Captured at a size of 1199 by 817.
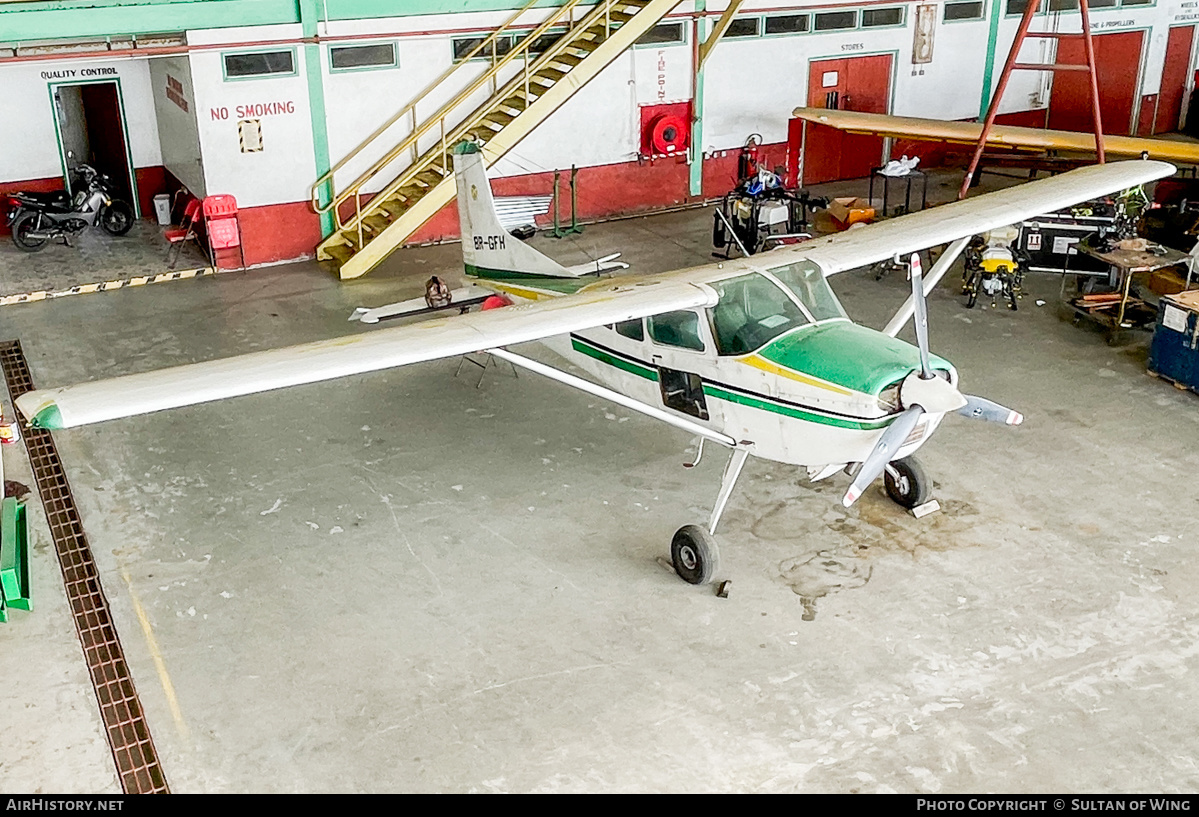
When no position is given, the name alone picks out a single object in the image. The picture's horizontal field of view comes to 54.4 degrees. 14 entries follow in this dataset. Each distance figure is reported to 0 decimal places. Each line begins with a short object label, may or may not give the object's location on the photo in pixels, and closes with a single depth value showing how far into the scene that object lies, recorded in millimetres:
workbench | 14352
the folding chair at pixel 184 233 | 18241
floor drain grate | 8000
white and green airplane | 8586
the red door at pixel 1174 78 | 25766
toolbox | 13000
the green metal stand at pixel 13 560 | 9297
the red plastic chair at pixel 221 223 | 17547
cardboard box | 18062
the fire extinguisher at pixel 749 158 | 20609
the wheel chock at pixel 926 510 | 10797
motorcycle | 18641
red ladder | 14500
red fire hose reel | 20319
